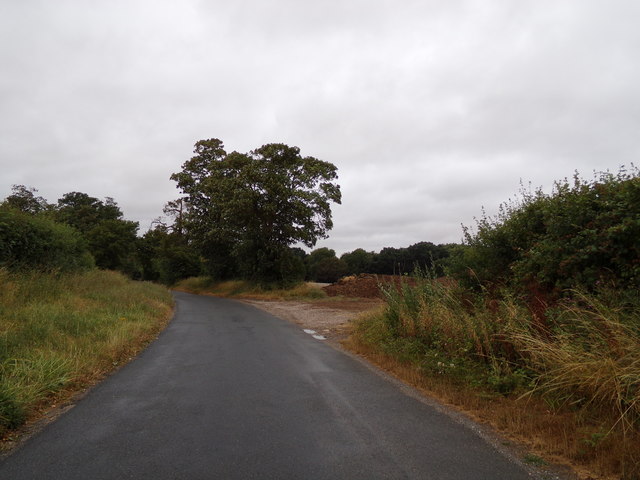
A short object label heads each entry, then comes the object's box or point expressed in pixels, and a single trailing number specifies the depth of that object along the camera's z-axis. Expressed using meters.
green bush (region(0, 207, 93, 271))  13.38
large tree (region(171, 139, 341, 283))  29.81
